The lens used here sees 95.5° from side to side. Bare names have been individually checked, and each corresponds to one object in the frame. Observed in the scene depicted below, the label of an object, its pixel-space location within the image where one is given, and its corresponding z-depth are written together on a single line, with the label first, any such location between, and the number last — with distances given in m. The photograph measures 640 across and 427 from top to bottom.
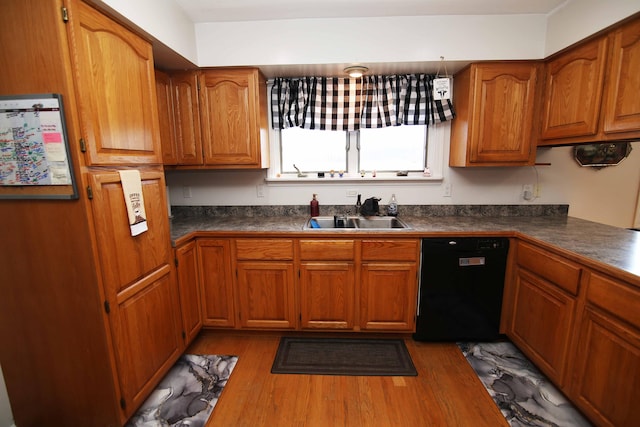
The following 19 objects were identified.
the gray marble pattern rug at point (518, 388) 1.59
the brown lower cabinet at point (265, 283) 2.19
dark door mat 1.98
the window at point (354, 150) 2.73
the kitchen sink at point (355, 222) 2.55
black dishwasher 2.11
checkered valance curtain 2.50
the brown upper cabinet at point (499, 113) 2.20
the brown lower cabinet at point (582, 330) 1.30
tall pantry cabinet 1.17
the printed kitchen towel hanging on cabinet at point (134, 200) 1.45
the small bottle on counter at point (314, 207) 2.64
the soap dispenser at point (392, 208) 2.62
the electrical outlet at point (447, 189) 2.69
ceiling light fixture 2.10
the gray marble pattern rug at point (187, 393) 1.62
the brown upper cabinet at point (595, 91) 1.65
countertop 1.56
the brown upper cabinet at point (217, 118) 2.28
